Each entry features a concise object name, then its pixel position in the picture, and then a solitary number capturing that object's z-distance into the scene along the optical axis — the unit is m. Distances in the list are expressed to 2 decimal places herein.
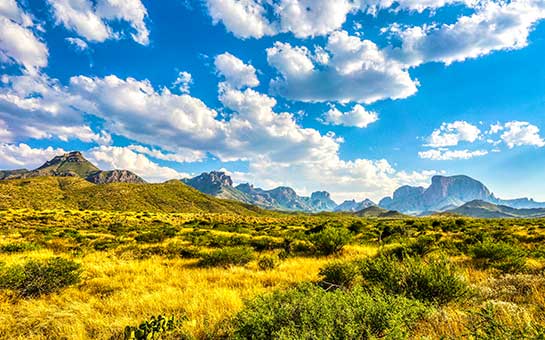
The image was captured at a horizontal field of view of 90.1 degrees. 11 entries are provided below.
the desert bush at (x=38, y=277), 7.28
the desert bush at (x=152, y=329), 4.39
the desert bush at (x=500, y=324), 2.95
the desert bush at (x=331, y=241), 13.64
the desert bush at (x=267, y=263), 10.58
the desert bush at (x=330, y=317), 3.49
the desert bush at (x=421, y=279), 5.46
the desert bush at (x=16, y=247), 13.99
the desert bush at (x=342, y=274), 7.63
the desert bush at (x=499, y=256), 8.45
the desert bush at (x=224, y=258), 11.47
